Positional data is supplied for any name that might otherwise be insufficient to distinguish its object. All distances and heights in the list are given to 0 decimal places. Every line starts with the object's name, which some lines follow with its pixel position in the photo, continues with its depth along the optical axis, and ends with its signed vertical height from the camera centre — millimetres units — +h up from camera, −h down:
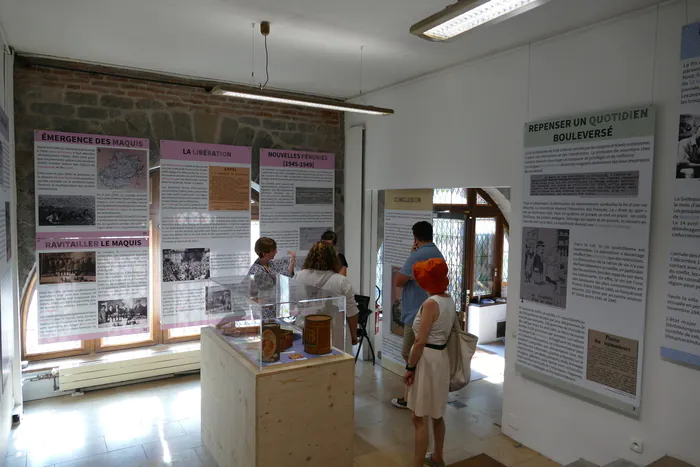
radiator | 4910 -1784
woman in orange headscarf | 3230 -958
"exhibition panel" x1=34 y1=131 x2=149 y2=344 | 4762 -344
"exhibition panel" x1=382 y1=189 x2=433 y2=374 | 5336 -484
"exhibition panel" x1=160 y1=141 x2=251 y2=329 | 5354 -227
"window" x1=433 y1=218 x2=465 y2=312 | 7109 -562
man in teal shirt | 4309 -687
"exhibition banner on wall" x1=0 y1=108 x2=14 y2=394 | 3529 -447
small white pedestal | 7070 -1677
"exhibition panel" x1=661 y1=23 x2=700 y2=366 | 2900 -63
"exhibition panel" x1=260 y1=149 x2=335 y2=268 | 5988 +91
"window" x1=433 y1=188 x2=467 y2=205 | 7047 +161
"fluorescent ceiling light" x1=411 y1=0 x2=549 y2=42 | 2309 +979
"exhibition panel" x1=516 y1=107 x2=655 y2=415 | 3244 -321
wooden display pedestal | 2855 -1300
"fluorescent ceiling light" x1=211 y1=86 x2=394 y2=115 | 4027 +936
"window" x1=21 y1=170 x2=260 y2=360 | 4902 -1487
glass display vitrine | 2885 -766
